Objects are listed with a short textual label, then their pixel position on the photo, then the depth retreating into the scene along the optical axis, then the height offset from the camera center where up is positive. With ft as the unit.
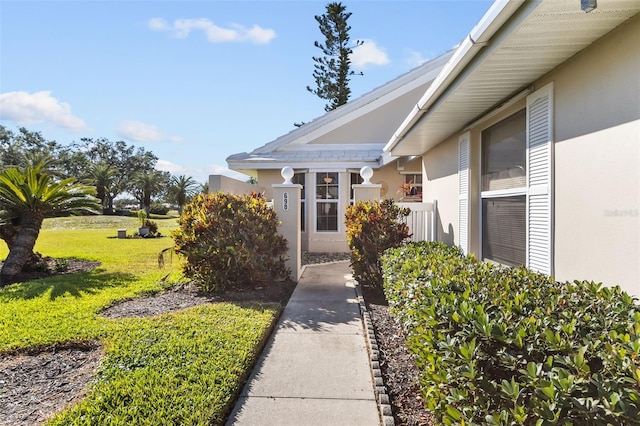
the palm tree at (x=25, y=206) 28.02 +0.62
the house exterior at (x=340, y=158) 39.27 +5.99
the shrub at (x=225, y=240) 22.36 -1.64
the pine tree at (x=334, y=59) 80.74 +36.05
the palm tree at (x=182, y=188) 127.03 +9.17
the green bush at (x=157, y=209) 134.31 +1.77
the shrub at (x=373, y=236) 23.24 -1.35
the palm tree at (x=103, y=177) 123.13 +12.65
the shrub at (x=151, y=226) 63.77 -2.14
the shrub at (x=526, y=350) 5.12 -2.35
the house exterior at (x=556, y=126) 9.20 +2.97
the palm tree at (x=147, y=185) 137.59 +11.03
